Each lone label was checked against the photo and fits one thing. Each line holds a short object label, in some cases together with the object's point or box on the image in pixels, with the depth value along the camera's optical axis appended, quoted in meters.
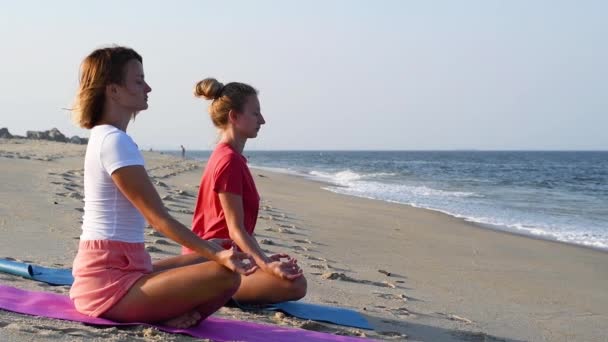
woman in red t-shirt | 4.11
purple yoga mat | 3.46
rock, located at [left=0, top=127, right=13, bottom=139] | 42.47
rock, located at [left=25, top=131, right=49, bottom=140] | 47.59
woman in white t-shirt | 3.24
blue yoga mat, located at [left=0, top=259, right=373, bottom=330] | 4.25
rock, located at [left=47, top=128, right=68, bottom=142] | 49.19
